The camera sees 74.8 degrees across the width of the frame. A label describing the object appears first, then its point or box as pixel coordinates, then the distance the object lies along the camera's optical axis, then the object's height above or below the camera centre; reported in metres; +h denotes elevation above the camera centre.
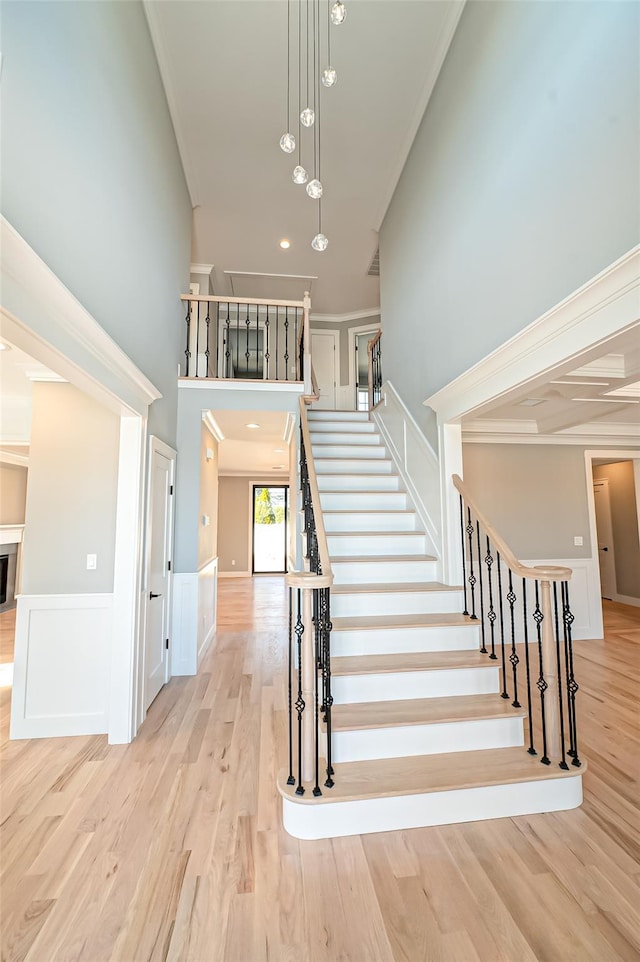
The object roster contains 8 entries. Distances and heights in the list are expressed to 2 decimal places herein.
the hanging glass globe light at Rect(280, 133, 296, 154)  2.58 +2.35
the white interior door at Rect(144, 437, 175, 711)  3.44 -0.37
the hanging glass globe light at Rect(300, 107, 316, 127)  2.51 +2.45
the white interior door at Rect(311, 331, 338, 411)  8.65 +3.28
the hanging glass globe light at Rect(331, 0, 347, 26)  2.22 +2.71
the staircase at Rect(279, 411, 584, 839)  2.06 -1.11
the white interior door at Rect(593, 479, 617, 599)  7.53 -0.36
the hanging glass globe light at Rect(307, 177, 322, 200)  2.65 +2.12
